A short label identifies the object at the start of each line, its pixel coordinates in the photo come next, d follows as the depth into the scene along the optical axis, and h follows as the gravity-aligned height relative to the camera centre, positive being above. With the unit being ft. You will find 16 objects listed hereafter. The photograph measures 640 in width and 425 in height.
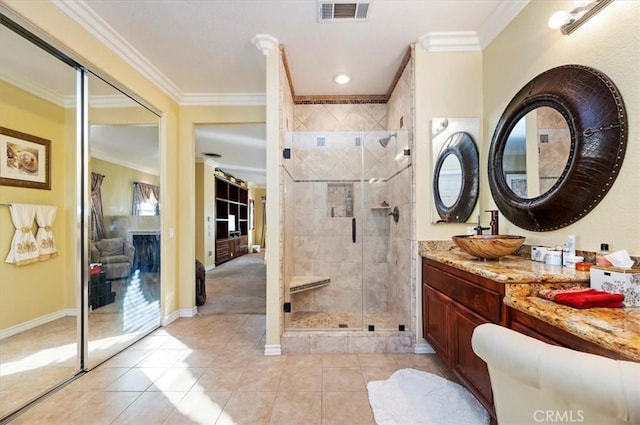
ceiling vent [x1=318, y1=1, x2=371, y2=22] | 6.64 +5.09
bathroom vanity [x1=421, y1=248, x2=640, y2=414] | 3.02 -1.42
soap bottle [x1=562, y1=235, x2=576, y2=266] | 5.05 -0.72
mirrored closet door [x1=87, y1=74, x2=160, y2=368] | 7.74 -0.20
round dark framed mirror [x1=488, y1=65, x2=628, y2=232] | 4.50 +1.22
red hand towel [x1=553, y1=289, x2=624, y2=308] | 3.55 -1.17
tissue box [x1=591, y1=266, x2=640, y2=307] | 3.70 -1.00
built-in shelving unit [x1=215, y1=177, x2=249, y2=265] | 25.03 -0.53
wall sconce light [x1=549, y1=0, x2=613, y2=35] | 4.71 +3.56
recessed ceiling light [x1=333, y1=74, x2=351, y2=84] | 9.99 +5.03
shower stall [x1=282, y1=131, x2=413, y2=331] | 10.46 -0.45
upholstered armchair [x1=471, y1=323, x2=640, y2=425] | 1.65 -1.17
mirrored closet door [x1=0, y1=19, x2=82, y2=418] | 7.14 -0.07
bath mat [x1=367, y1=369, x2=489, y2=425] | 5.28 -3.99
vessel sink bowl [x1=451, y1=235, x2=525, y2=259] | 5.53 -0.69
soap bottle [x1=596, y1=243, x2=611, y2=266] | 4.37 -0.74
